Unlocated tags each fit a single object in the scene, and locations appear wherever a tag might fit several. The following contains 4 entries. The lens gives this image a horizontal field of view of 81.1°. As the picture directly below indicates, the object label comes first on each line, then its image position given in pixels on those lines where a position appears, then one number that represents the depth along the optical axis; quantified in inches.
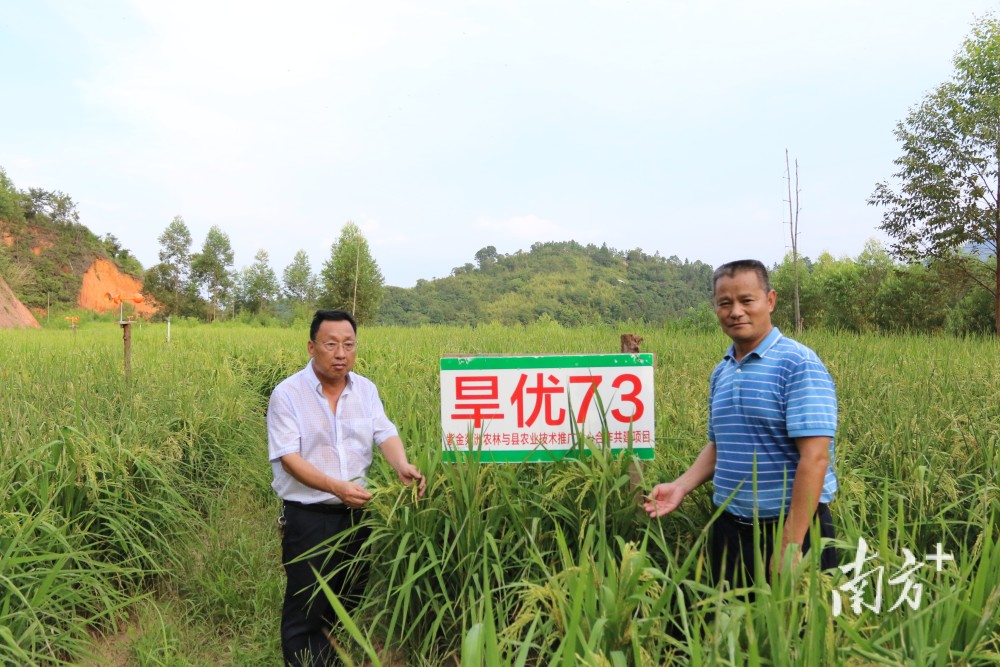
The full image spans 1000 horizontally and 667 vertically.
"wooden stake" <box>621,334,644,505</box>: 88.0
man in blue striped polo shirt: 67.7
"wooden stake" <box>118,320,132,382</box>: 205.1
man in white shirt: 91.4
